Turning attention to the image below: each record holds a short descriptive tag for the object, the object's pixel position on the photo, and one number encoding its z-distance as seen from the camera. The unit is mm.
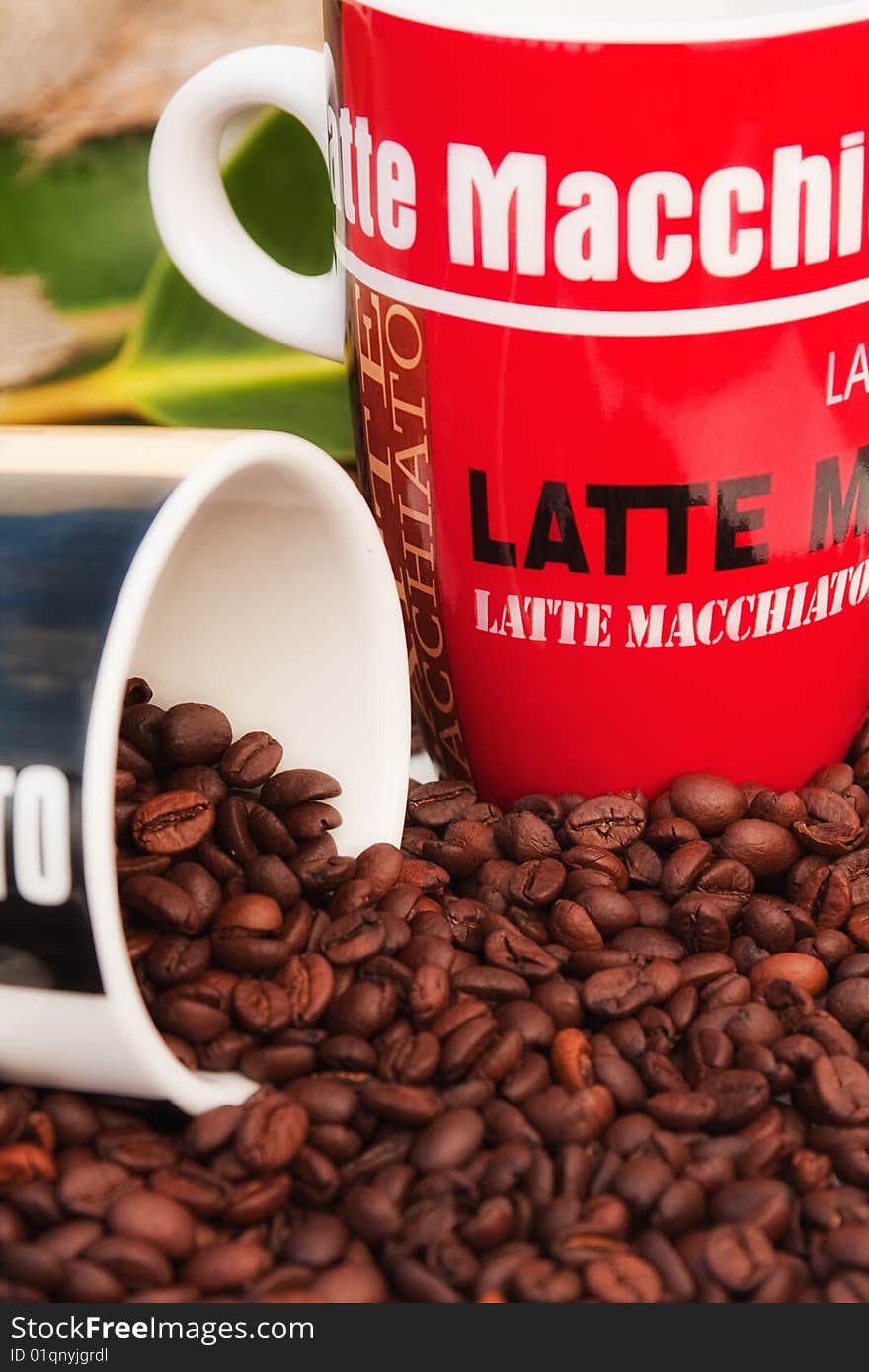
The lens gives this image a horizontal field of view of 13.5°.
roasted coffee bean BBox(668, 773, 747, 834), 500
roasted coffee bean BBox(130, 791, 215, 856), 480
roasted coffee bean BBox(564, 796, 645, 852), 499
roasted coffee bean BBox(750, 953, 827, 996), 477
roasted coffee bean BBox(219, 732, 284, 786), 495
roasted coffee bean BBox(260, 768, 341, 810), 494
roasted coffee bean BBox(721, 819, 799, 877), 494
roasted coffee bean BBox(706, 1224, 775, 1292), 437
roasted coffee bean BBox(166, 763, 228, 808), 493
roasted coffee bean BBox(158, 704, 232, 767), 496
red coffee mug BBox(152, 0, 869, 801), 467
